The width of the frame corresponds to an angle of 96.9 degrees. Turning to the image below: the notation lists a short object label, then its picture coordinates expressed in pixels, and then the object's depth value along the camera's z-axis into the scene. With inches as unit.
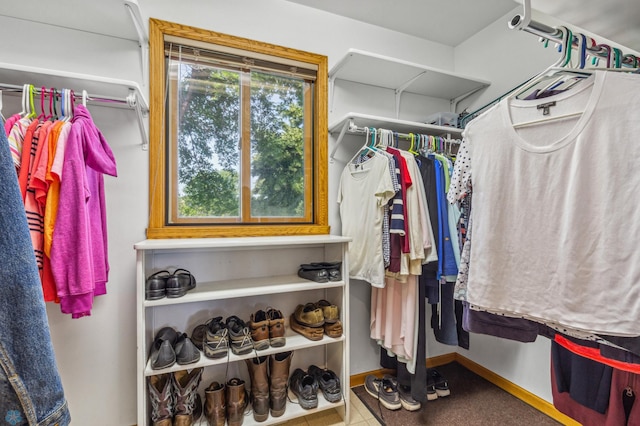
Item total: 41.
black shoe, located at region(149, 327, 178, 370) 48.7
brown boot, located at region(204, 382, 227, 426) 53.0
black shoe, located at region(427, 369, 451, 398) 69.7
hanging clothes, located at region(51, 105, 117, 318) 41.5
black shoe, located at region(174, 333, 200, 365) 50.3
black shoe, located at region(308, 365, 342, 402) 60.3
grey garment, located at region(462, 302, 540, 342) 35.9
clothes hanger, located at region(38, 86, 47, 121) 46.6
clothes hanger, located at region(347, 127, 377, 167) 65.9
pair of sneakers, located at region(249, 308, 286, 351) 56.1
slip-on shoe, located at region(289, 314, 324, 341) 60.4
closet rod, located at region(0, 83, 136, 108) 46.8
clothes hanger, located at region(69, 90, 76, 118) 47.8
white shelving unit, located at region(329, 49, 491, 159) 67.0
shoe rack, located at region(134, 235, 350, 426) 49.9
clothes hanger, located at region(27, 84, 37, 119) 46.2
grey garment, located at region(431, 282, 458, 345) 64.8
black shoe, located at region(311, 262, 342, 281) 62.4
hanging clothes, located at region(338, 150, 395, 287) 59.8
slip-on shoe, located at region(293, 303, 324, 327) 61.0
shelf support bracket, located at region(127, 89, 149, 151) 51.0
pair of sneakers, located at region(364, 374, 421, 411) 65.3
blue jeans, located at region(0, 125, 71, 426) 13.0
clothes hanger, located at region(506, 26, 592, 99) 31.2
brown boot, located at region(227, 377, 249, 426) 53.6
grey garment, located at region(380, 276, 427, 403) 62.1
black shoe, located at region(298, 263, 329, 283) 61.2
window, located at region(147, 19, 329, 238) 62.8
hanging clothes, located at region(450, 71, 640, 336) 26.6
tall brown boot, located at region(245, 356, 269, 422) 55.2
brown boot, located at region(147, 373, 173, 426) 49.4
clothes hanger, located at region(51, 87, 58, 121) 47.3
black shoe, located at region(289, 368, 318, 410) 58.4
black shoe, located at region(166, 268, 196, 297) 51.2
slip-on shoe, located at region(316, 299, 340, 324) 62.1
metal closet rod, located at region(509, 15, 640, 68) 31.3
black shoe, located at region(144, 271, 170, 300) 49.9
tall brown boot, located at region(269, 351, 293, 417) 56.6
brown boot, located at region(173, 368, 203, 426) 51.0
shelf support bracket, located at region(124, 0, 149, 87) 50.8
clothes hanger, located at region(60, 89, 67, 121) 47.3
